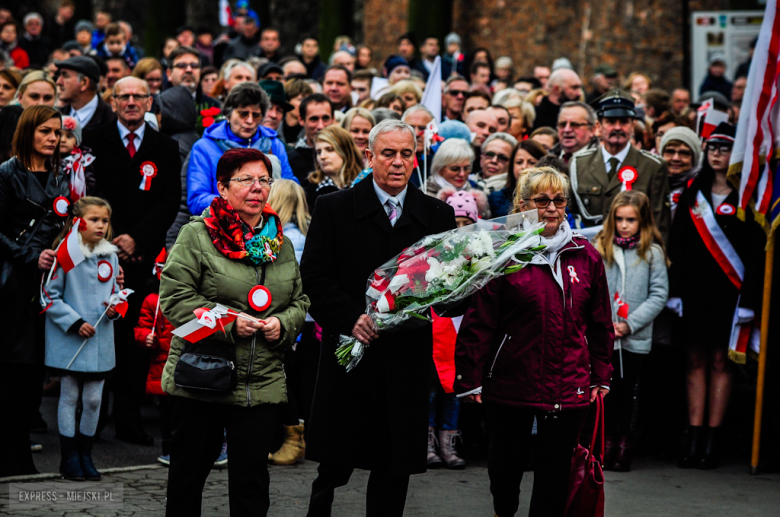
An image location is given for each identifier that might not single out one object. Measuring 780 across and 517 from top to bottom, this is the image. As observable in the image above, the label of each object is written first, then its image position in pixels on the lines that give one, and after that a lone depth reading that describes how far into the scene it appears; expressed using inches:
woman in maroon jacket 394.9
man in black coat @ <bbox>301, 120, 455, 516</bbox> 389.7
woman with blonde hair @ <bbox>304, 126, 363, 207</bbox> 589.9
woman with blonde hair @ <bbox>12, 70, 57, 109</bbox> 648.4
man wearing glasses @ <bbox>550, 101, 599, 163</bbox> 660.7
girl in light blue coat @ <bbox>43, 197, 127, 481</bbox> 498.8
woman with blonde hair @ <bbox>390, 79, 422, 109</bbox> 831.0
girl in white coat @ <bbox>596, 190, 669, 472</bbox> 563.8
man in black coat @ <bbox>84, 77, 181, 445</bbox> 595.2
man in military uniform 609.0
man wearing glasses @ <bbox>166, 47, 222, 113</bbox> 815.1
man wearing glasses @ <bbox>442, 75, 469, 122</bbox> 870.4
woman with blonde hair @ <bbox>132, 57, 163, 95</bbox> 820.0
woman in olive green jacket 369.7
